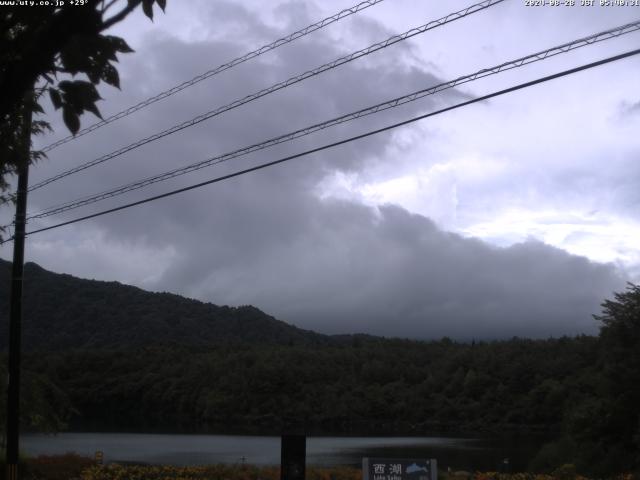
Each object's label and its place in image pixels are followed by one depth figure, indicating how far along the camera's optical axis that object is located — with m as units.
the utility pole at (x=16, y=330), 14.92
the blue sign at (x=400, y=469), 12.02
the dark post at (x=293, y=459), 11.99
